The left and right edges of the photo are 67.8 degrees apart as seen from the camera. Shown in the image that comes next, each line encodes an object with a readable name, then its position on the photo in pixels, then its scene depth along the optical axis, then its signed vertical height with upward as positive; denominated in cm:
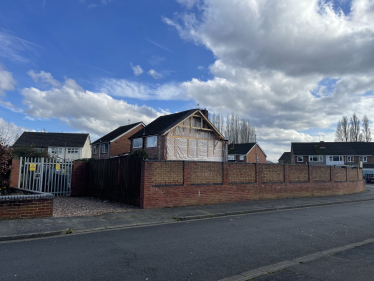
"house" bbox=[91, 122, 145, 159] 4119 +386
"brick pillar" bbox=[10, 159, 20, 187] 1394 -28
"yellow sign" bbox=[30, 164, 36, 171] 1420 +3
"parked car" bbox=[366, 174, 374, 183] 4377 -119
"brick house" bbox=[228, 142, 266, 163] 5669 +344
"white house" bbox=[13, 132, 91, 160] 5134 +482
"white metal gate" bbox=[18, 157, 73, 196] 1448 -45
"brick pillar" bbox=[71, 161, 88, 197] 1652 -66
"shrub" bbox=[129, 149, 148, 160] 2720 +151
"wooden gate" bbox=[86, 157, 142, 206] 1259 -55
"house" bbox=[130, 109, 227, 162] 2938 +337
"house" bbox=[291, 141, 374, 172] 6156 +391
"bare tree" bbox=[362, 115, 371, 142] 7275 +1044
